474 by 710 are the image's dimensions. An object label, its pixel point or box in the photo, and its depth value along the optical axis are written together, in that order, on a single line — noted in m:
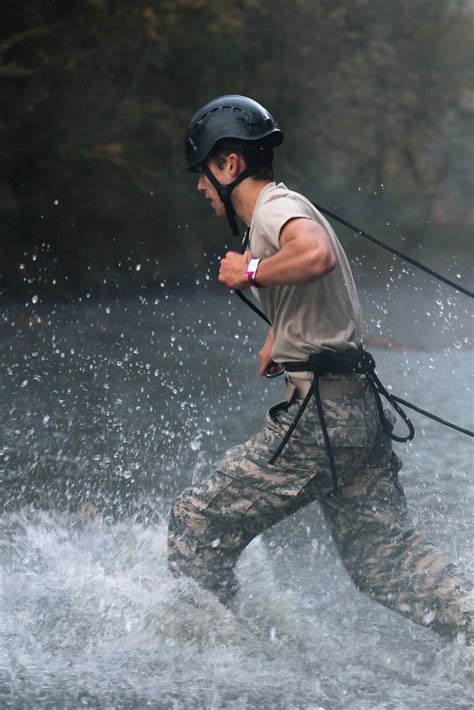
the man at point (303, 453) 7.42
